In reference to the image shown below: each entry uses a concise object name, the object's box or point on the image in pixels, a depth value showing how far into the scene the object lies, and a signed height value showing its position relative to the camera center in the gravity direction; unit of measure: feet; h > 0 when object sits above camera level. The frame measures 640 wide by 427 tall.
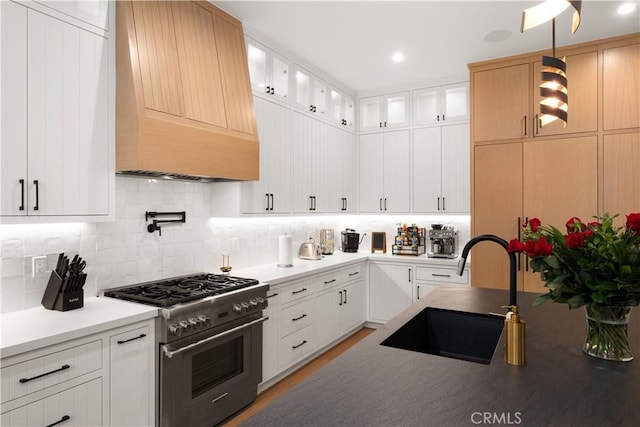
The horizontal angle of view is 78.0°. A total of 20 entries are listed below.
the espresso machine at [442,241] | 15.08 -1.00
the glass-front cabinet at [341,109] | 15.47 +4.40
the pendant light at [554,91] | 6.23 +2.02
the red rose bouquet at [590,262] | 3.92 -0.48
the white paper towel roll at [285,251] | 12.34 -1.13
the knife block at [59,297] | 7.03 -1.49
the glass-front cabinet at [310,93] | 13.51 +4.41
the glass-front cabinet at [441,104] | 15.17 +4.39
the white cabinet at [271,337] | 10.12 -3.20
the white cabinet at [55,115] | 6.26 +1.74
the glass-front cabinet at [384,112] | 16.35 +4.42
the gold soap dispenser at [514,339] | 4.28 -1.38
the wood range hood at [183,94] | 7.64 +2.63
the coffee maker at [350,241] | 16.75 -1.10
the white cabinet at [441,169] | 15.07 +1.81
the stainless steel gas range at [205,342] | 7.39 -2.64
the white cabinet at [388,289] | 15.02 -2.87
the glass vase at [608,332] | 4.19 -1.31
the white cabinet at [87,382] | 5.45 -2.58
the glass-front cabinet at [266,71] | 11.39 +4.37
